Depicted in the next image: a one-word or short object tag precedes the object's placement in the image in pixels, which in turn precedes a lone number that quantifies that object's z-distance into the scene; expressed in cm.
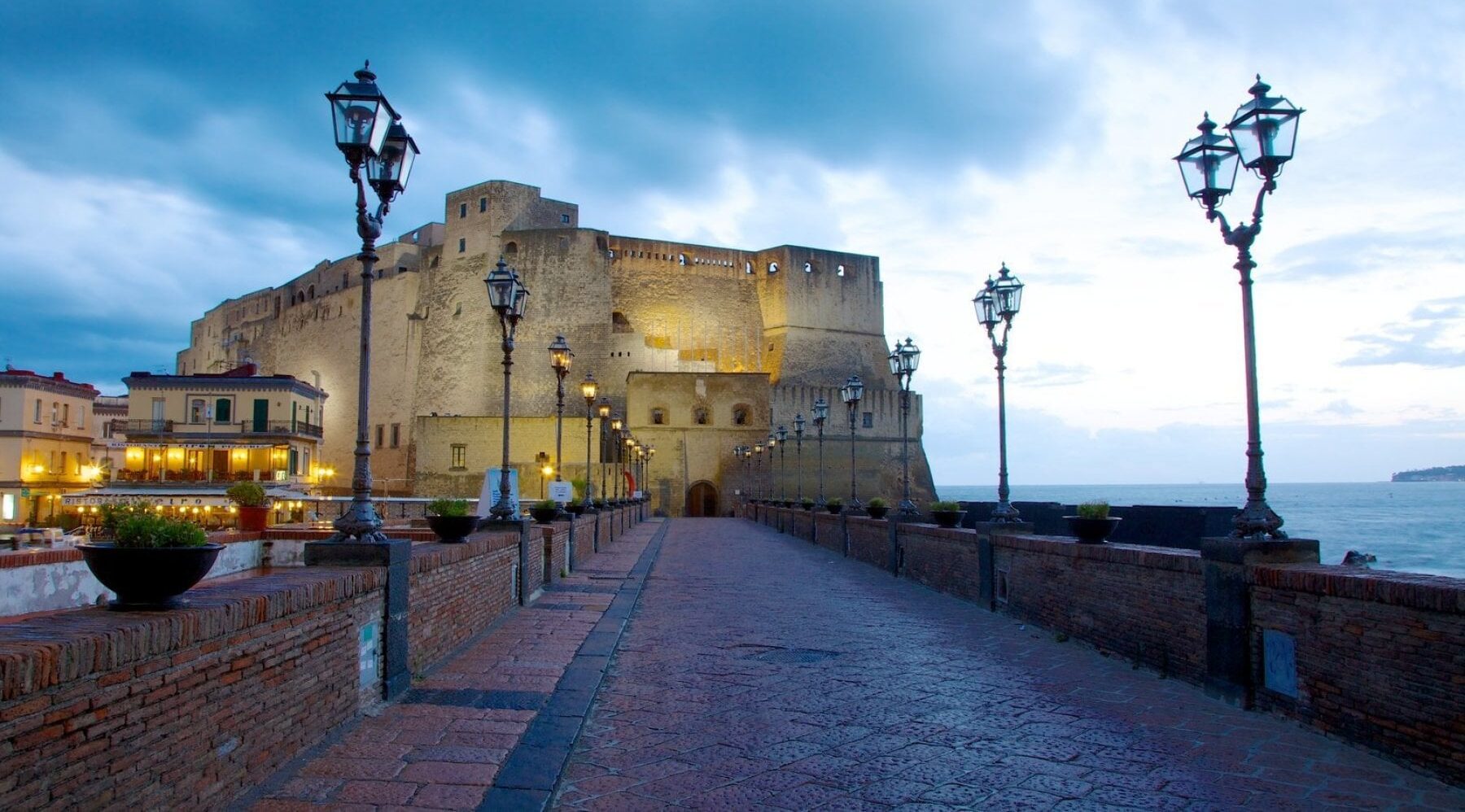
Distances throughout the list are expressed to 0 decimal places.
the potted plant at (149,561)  379
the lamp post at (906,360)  1942
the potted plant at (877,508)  1920
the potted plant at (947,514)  1356
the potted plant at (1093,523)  862
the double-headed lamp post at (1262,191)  691
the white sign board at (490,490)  1617
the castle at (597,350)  5384
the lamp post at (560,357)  1678
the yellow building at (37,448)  4062
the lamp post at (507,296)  1231
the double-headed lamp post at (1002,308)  1280
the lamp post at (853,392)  2250
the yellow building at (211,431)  4381
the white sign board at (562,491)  2397
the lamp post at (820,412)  2895
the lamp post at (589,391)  2108
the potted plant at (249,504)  1393
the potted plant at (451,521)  881
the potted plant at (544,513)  1426
